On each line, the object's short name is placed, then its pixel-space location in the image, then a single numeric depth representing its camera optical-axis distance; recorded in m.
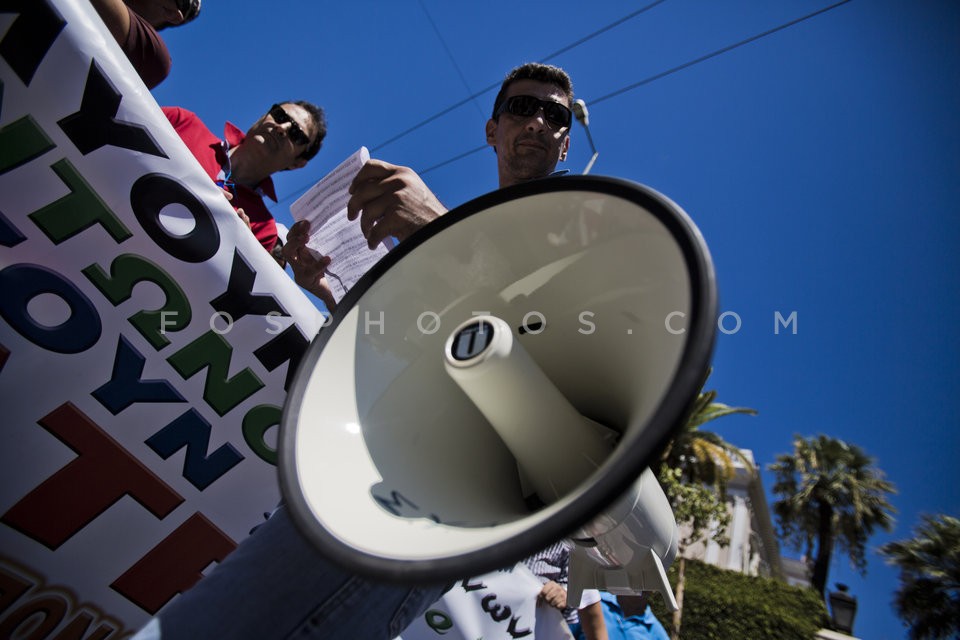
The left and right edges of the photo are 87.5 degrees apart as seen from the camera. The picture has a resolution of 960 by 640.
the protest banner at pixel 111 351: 1.18
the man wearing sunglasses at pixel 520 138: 1.49
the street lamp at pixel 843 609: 7.87
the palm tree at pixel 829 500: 16.33
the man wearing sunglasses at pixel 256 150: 1.79
